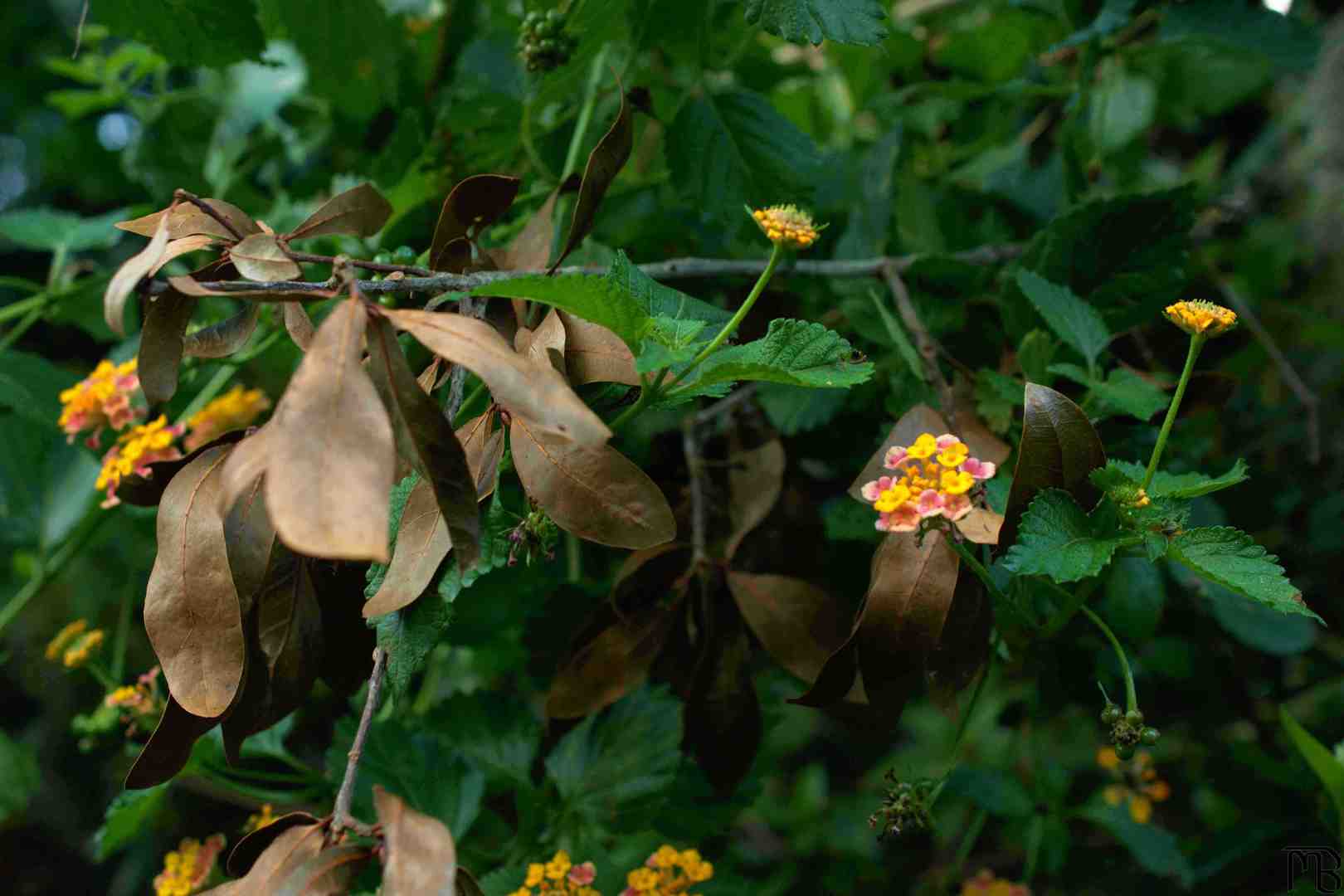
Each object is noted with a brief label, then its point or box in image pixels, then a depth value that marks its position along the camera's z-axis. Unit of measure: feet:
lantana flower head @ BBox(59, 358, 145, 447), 2.57
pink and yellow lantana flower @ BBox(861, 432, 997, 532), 1.72
